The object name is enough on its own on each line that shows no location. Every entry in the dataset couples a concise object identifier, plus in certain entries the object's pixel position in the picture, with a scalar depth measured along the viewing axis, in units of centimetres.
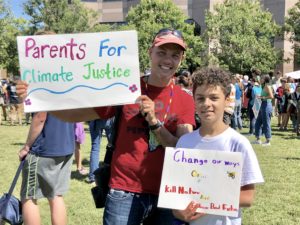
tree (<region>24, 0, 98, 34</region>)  3362
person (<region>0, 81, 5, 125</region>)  1639
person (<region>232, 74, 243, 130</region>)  1342
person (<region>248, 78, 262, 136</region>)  1218
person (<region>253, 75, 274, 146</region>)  1010
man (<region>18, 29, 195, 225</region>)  242
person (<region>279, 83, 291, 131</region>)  1413
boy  218
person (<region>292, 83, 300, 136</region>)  1266
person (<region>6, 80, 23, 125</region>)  1594
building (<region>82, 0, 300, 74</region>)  4538
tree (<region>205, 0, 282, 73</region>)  3762
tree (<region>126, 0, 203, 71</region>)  4109
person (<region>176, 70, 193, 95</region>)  795
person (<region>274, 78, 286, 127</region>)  1520
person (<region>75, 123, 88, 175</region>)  678
